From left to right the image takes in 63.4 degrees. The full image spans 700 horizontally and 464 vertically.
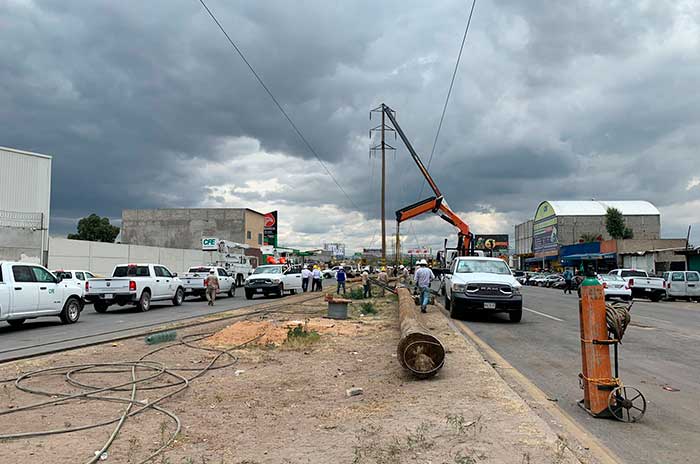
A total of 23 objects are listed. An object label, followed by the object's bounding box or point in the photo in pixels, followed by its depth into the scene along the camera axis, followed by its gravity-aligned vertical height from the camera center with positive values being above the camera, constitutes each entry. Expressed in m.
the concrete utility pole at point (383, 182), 42.34 +6.53
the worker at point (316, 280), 36.72 -0.92
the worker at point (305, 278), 33.84 -0.72
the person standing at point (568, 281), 36.81 -0.90
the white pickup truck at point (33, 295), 14.20 -0.81
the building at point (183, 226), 79.94 +5.62
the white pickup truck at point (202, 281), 27.44 -0.78
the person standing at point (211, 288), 24.39 -0.96
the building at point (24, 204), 33.97 +4.24
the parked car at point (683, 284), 30.09 -0.89
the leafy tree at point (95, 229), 77.88 +4.99
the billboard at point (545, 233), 74.44 +4.80
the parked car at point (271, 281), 28.62 -0.77
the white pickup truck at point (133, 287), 20.95 -0.84
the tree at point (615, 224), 69.19 +5.28
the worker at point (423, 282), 18.41 -0.52
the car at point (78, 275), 21.86 -0.46
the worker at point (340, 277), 30.30 -0.58
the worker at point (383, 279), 31.54 -0.75
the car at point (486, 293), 15.45 -0.73
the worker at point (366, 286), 27.92 -0.99
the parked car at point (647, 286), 30.33 -1.00
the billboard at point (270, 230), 95.19 +6.11
